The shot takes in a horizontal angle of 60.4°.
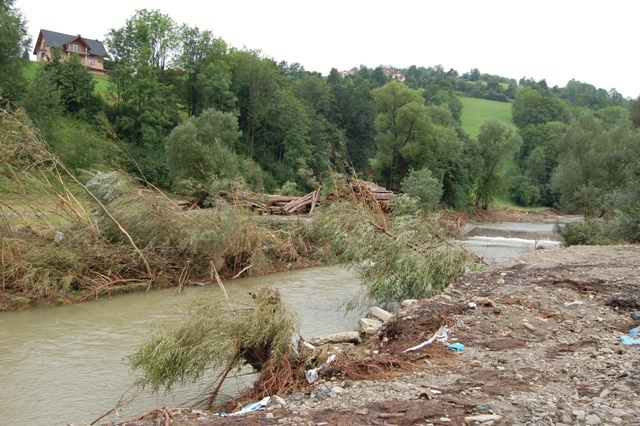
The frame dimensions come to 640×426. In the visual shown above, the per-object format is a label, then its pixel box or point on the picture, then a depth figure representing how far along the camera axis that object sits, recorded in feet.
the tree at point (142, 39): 147.64
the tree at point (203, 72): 151.84
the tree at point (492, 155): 173.06
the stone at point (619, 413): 16.83
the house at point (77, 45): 211.00
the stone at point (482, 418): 16.88
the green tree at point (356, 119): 183.21
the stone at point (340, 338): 31.40
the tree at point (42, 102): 110.93
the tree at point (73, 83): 144.05
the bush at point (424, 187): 116.98
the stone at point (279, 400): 20.23
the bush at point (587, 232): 72.33
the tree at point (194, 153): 100.73
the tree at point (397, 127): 160.97
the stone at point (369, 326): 32.57
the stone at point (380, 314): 37.05
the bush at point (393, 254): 41.78
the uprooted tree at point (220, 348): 24.00
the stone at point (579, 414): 16.91
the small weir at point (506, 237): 85.47
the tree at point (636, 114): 98.59
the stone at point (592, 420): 16.55
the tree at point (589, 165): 115.55
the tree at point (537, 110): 298.97
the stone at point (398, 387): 20.52
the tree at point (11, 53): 121.60
